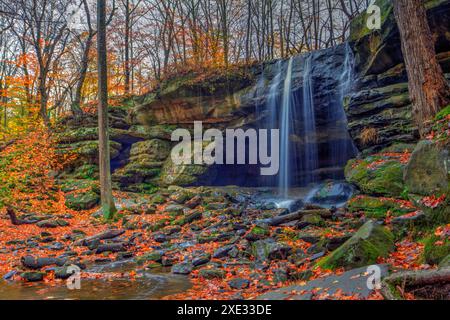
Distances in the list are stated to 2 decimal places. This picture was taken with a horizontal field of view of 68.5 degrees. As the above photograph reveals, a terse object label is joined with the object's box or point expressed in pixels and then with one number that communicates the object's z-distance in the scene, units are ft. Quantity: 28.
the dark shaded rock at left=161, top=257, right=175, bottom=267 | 22.16
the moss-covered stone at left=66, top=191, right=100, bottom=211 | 43.24
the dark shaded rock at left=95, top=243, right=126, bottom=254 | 25.86
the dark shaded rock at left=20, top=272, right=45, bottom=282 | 18.79
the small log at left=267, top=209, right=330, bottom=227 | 28.50
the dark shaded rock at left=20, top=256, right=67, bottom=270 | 21.24
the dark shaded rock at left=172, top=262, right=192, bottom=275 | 20.12
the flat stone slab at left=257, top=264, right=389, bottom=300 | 11.26
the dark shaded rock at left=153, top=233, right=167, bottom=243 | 28.50
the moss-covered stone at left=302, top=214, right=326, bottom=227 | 25.98
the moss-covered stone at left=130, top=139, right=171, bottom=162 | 55.47
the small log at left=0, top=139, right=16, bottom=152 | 46.10
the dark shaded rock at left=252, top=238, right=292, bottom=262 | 20.49
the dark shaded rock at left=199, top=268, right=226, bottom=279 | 18.60
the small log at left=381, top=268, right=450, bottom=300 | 9.55
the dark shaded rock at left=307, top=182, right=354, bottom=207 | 37.19
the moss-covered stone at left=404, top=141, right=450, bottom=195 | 16.53
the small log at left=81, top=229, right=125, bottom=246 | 28.22
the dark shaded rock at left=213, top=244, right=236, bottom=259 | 22.53
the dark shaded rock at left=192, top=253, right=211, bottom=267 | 21.39
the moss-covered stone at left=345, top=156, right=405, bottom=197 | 26.91
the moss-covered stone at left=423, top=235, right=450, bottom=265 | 12.57
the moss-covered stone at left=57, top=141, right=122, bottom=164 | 54.60
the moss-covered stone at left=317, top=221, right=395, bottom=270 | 14.88
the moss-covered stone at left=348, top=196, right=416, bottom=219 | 23.17
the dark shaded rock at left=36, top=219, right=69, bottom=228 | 34.81
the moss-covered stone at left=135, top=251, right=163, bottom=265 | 23.00
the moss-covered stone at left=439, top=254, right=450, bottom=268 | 10.70
